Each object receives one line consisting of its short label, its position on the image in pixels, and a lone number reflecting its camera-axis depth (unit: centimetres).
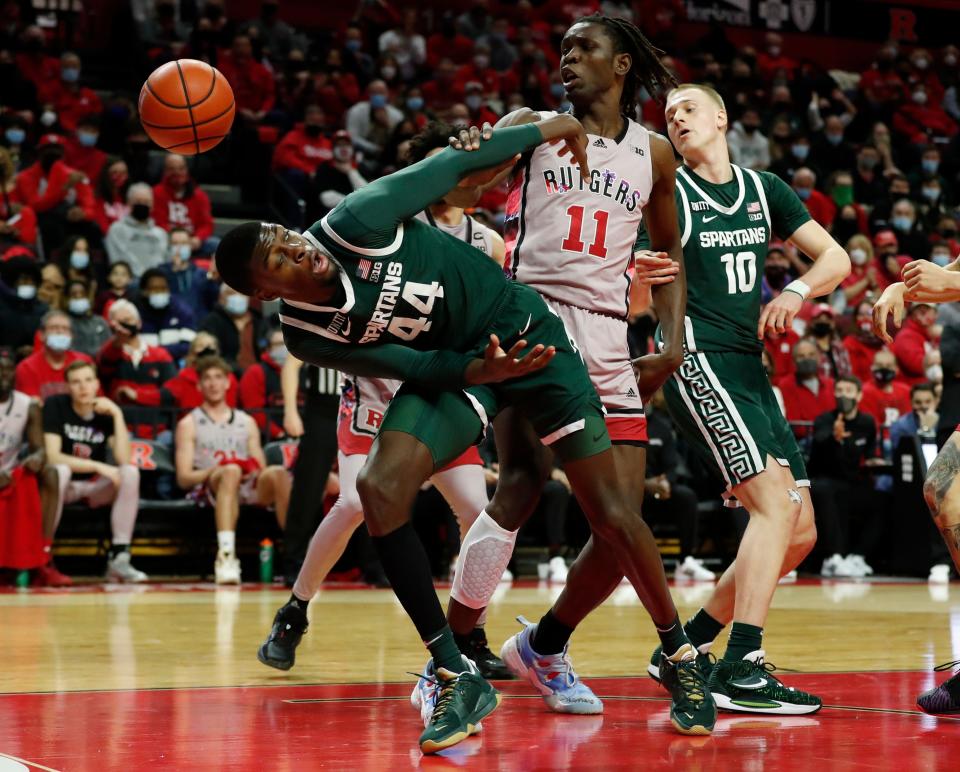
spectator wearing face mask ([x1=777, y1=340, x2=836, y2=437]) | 1273
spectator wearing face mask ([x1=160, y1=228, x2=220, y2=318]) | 1252
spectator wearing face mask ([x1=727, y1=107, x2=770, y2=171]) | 1850
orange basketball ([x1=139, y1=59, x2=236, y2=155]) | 578
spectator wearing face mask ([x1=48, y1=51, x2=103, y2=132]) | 1502
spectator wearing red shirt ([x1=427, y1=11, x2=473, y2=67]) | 1889
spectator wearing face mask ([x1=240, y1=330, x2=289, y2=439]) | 1156
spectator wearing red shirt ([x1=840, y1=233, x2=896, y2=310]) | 1611
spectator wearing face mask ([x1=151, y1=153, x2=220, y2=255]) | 1365
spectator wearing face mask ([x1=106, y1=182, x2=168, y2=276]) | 1291
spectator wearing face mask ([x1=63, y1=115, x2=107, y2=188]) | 1414
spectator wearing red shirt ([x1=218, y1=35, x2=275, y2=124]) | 1598
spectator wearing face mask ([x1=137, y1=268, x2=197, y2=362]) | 1197
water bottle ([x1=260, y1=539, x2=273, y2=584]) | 1052
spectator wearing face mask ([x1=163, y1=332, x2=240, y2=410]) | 1119
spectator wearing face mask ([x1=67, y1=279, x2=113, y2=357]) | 1140
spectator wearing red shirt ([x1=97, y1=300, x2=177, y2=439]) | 1101
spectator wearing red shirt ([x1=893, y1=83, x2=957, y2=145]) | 2138
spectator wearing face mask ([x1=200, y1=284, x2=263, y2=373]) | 1202
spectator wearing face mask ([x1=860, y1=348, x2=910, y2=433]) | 1323
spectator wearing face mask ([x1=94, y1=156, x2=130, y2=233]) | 1348
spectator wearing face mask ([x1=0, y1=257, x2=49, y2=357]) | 1141
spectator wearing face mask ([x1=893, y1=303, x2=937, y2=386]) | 1426
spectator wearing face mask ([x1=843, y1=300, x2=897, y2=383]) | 1463
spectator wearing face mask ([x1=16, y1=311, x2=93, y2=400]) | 1055
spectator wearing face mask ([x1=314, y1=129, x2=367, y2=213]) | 1462
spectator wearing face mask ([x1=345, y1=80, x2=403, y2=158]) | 1620
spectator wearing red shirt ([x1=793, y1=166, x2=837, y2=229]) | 1756
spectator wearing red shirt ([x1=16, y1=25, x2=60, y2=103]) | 1525
